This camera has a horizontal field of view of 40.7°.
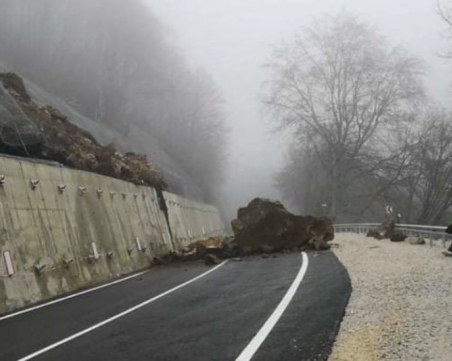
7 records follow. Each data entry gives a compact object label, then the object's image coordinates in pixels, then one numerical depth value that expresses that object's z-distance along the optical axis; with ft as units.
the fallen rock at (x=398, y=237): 84.34
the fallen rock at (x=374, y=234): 93.61
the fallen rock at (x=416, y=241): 74.79
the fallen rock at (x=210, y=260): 70.54
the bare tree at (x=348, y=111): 164.76
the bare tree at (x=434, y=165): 167.02
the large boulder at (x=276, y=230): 79.97
